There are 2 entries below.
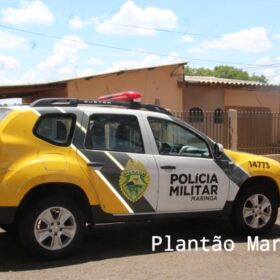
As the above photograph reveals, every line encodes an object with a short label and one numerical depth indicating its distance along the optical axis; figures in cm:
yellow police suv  539
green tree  7735
